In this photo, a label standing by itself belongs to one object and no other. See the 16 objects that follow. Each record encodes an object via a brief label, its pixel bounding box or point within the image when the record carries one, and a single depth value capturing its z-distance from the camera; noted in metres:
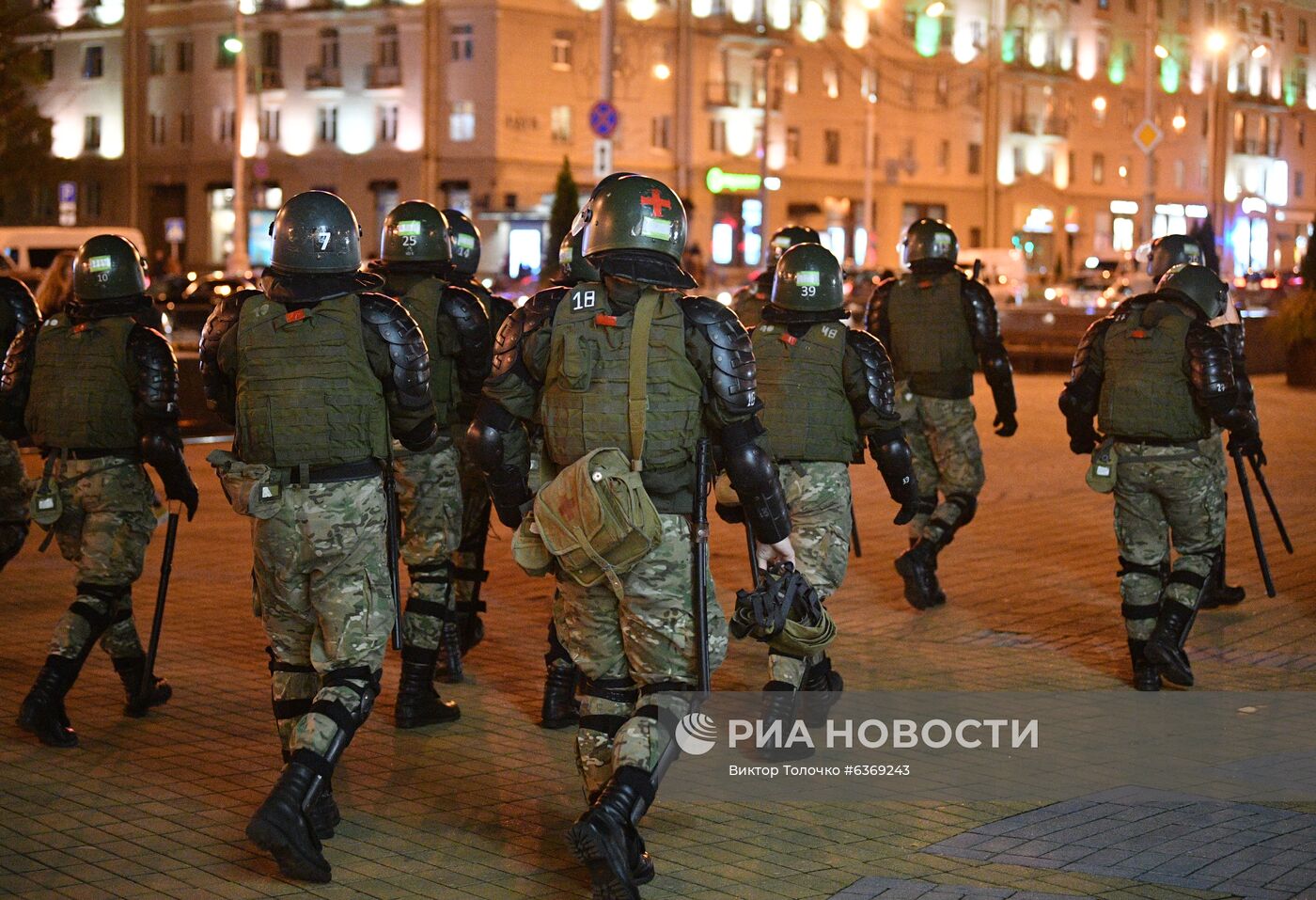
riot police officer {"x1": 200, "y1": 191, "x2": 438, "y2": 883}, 5.81
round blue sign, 22.14
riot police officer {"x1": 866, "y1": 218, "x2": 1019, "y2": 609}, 10.45
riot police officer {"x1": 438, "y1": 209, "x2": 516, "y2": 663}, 8.50
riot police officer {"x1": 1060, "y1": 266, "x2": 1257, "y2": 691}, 8.19
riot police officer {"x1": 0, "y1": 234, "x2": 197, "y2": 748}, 7.16
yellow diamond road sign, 42.41
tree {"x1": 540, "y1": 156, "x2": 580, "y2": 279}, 31.44
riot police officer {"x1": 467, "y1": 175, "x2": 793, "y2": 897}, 5.39
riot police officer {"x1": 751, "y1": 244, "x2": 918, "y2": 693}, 7.52
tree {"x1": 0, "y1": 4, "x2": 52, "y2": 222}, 34.50
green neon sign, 57.54
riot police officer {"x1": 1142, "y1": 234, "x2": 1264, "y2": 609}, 9.29
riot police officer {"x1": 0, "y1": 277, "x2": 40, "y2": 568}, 8.88
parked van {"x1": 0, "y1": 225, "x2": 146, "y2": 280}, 44.75
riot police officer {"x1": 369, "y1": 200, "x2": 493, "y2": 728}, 7.54
